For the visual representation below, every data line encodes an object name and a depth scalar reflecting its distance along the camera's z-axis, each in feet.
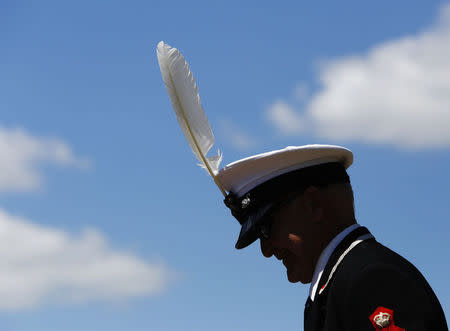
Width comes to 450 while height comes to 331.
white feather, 19.12
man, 14.35
